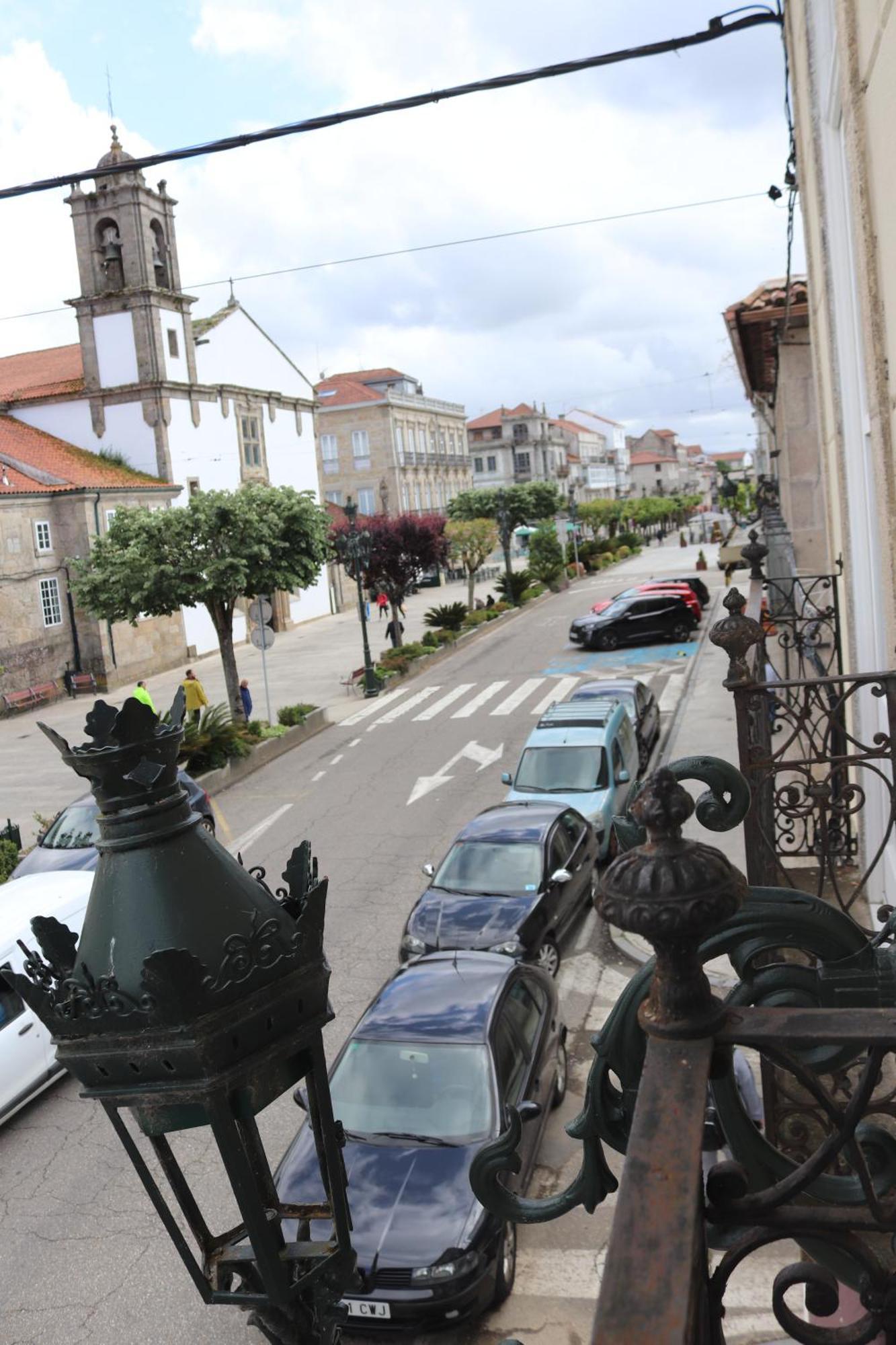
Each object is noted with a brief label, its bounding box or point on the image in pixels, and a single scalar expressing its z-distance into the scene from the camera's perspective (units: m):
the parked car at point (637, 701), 19.20
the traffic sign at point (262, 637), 24.66
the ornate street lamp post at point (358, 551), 30.02
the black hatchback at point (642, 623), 34.28
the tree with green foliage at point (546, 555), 53.25
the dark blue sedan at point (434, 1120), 6.36
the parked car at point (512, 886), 11.02
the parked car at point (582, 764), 15.33
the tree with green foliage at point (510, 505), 56.39
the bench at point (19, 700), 33.28
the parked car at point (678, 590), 35.28
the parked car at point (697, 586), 40.84
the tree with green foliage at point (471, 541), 46.81
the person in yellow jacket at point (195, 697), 23.31
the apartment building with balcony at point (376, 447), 81.00
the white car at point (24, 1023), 9.60
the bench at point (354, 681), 31.73
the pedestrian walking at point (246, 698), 26.34
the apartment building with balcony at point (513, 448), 121.88
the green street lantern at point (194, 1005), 2.05
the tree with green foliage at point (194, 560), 25.19
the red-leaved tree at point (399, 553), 39.25
